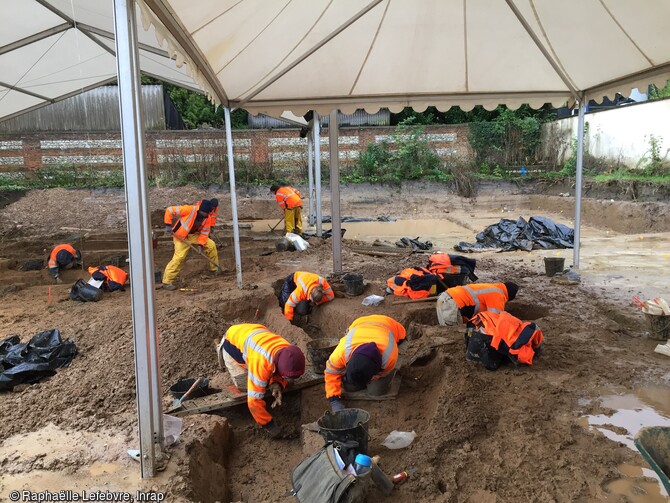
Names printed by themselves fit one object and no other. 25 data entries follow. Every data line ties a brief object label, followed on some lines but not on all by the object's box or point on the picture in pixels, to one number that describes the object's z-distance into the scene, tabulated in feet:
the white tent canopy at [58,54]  19.83
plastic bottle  8.15
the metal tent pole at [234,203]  20.91
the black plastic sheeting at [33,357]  14.01
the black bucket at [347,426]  8.97
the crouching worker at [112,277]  23.54
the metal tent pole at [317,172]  36.32
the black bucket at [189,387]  13.25
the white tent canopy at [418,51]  14.71
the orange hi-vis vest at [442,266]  20.53
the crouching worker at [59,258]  25.84
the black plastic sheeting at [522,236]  32.68
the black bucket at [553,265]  23.08
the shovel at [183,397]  12.11
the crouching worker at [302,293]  18.40
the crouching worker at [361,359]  11.17
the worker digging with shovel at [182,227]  24.08
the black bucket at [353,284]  20.80
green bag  7.70
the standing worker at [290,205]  35.76
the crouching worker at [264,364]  11.46
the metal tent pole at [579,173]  23.13
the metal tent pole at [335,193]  23.59
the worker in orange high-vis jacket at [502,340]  12.71
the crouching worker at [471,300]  15.99
